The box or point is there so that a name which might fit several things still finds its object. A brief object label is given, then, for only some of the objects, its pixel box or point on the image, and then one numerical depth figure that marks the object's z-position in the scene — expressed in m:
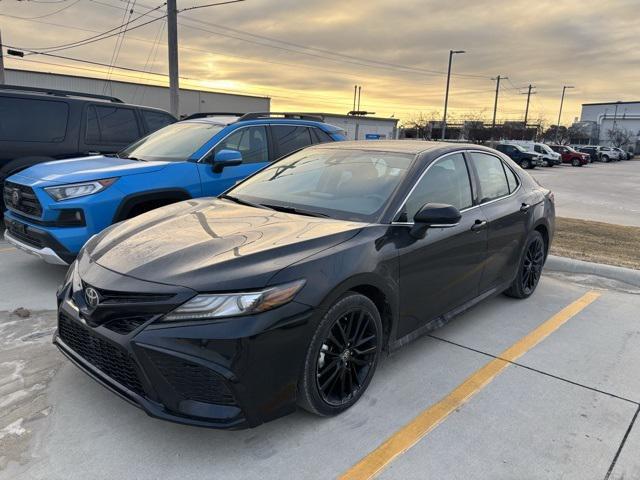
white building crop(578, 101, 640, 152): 96.67
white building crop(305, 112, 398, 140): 48.35
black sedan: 2.38
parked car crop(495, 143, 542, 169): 35.84
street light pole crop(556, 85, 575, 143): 76.88
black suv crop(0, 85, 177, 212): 7.00
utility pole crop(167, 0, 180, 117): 17.06
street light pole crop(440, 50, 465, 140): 36.78
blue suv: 4.72
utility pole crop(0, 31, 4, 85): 21.67
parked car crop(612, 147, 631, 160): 59.91
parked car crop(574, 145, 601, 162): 51.95
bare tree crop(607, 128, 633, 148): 85.88
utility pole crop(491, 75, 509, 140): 51.88
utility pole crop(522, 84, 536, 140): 66.91
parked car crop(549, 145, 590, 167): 44.41
